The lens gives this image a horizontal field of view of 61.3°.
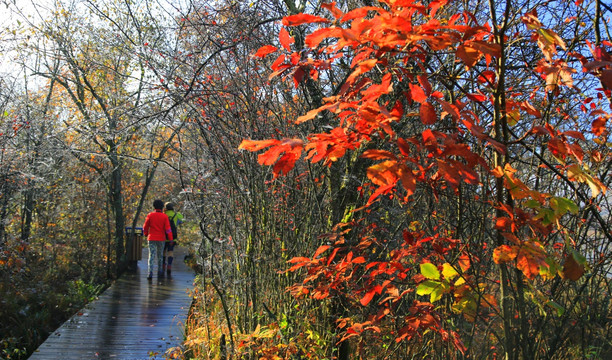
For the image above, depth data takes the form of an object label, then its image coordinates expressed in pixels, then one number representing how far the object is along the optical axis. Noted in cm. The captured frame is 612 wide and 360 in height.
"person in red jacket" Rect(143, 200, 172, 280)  1068
